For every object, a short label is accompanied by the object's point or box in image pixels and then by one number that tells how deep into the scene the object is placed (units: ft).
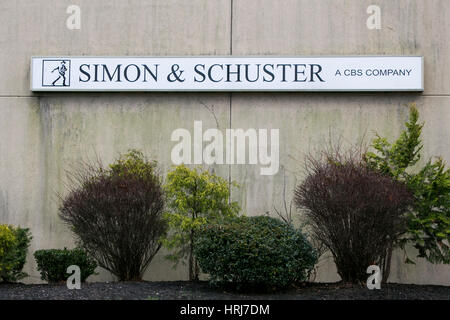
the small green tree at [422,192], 32.78
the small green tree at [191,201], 35.14
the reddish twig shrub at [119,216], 34.09
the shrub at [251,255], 29.96
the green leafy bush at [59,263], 34.24
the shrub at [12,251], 33.63
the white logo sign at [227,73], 38.73
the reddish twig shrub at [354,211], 31.12
